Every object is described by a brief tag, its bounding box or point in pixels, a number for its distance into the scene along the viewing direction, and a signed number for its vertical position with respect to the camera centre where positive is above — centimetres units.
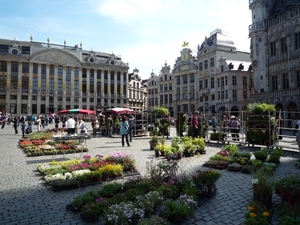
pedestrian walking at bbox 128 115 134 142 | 1961 -2
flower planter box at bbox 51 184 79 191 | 734 -202
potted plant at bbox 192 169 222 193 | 657 -161
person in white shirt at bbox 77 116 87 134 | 1977 -20
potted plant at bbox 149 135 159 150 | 1515 -124
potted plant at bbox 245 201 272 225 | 457 -190
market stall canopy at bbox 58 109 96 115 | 2875 +140
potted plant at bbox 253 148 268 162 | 1071 -151
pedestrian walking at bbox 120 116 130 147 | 1655 -29
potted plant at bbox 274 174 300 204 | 542 -158
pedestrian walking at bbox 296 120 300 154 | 925 -61
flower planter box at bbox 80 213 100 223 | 520 -211
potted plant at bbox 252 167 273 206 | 572 -167
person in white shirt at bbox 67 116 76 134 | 1838 -21
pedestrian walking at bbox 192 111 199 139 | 1880 -13
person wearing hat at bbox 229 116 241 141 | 1866 -32
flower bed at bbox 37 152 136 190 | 777 -175
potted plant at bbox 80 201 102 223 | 516 -195
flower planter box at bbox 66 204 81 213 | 569 -208
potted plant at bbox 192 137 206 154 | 1377 -127
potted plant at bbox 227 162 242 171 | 972 -185
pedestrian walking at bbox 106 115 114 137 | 2450 -32
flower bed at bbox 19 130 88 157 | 1364 -147
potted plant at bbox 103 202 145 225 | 461 -182
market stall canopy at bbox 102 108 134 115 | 2483 +126
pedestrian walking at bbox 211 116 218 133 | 2246 +2
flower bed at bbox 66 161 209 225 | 480 -183
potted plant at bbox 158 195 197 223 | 503 -188
